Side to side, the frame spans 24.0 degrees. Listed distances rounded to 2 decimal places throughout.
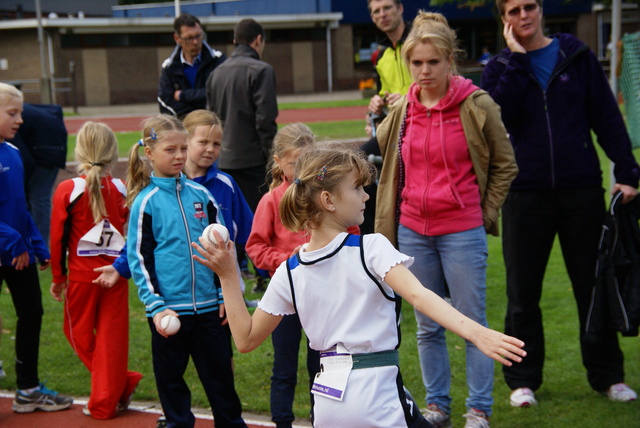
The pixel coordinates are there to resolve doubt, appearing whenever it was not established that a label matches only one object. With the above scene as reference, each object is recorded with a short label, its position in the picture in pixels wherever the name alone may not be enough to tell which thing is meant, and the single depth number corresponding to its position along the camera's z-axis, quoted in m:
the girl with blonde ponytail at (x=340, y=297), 5.21
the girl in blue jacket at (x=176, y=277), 7.90
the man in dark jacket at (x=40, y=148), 15.03
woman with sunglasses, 8.71
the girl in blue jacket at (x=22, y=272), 9.42
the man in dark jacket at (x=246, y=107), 13.34
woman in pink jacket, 8.11
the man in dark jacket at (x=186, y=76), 14.41
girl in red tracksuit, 9.23
